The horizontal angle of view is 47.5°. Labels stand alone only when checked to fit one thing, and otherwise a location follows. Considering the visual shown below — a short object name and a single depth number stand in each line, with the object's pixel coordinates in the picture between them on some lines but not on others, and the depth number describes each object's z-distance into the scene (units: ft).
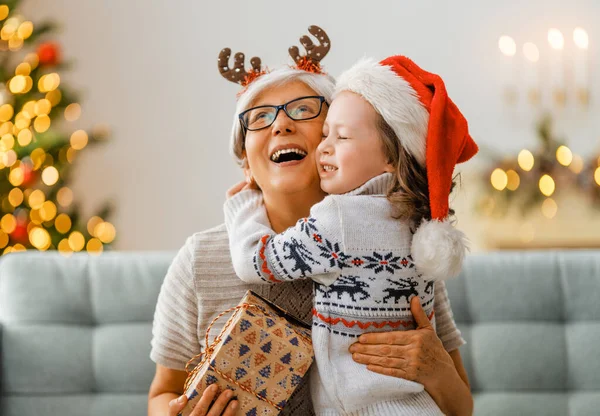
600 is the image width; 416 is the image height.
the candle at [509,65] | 15.74
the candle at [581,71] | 15.46
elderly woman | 5.18
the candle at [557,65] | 15.51
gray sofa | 6.29
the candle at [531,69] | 15.60
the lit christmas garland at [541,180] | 14.08
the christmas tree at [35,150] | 10.62
